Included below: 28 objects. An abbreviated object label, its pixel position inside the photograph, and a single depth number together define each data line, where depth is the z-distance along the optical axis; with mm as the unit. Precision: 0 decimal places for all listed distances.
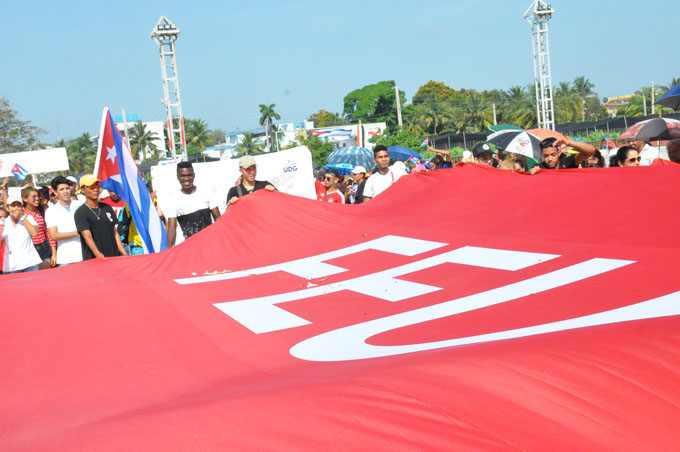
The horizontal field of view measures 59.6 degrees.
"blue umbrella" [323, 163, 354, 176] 19188
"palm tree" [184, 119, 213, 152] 87625
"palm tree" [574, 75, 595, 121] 97000
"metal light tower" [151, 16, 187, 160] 25045
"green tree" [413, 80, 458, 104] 109438
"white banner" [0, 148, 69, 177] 32062
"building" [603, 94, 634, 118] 118625
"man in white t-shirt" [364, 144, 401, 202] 7188
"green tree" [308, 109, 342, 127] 117462
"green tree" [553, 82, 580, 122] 77012
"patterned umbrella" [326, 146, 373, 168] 21203
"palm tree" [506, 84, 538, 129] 69744
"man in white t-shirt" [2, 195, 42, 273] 6586
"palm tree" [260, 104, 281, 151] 85625
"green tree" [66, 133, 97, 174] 78562
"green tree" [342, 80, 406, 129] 95500
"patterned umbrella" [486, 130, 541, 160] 8990
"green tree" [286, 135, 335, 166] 57875
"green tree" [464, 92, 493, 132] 75250
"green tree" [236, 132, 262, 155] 81825
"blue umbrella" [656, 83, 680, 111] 8352
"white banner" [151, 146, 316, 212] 10797
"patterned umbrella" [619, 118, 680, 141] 9453
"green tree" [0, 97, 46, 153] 48438
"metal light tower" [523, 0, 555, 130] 30047
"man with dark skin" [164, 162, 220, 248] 6133
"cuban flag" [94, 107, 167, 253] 6656
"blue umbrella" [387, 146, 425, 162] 22044
